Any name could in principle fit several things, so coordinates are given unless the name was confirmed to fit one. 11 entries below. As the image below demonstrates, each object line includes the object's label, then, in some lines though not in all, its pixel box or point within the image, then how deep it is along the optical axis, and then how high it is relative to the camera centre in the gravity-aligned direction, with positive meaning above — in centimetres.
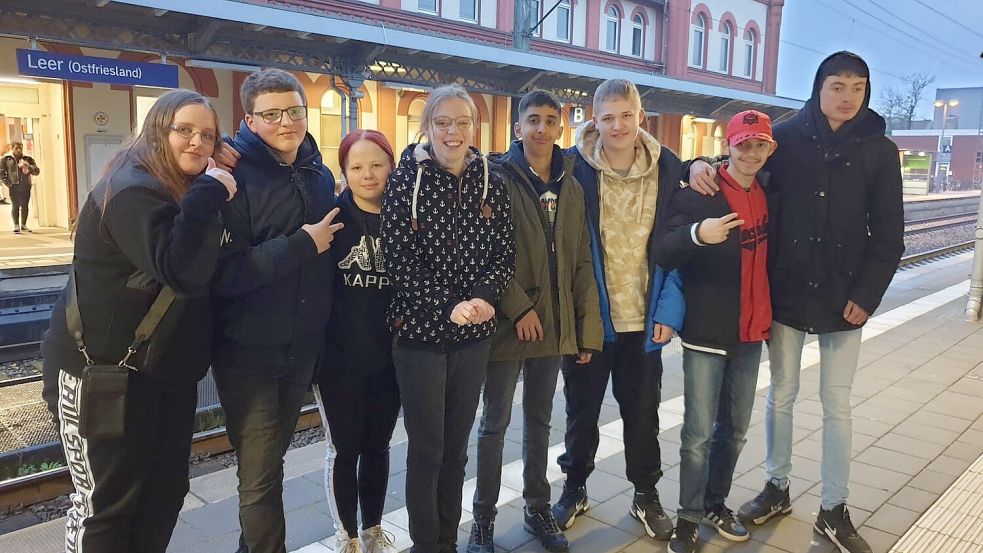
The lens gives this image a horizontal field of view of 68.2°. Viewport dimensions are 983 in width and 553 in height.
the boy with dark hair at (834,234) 343 -21
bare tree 7550 +912
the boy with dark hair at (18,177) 1548 -10
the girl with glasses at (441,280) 285 -39
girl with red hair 296 -68
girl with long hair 235 -42
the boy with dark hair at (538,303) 328 -54
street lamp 5515 +408
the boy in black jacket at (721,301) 334 -53
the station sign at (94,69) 1122 +169
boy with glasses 266 -42
